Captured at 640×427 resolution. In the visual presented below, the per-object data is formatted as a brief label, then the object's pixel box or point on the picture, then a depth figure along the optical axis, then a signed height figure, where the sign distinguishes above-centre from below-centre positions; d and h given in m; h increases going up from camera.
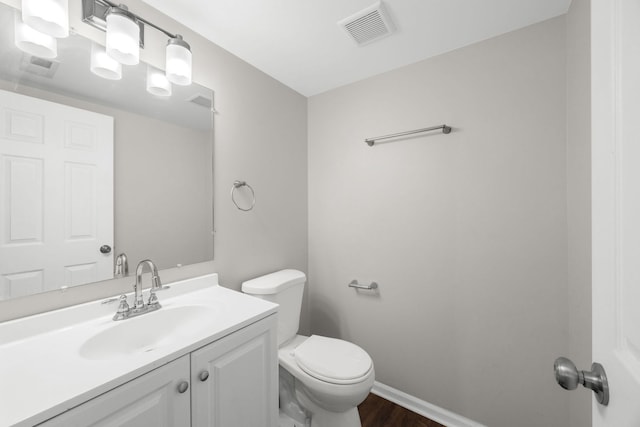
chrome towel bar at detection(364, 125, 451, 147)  1.57 +0.53
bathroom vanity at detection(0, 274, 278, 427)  0.65 -0.47
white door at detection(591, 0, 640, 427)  0.39 +0.02
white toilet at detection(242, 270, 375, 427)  1.28 -0.83
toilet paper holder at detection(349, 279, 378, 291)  1.86 -0.53
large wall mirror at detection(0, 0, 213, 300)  0.92 +0.19
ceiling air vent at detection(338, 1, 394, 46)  1.30 +1.02
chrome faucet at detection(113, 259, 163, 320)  1.08 -0.38
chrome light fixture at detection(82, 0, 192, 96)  1.04 +0.79
